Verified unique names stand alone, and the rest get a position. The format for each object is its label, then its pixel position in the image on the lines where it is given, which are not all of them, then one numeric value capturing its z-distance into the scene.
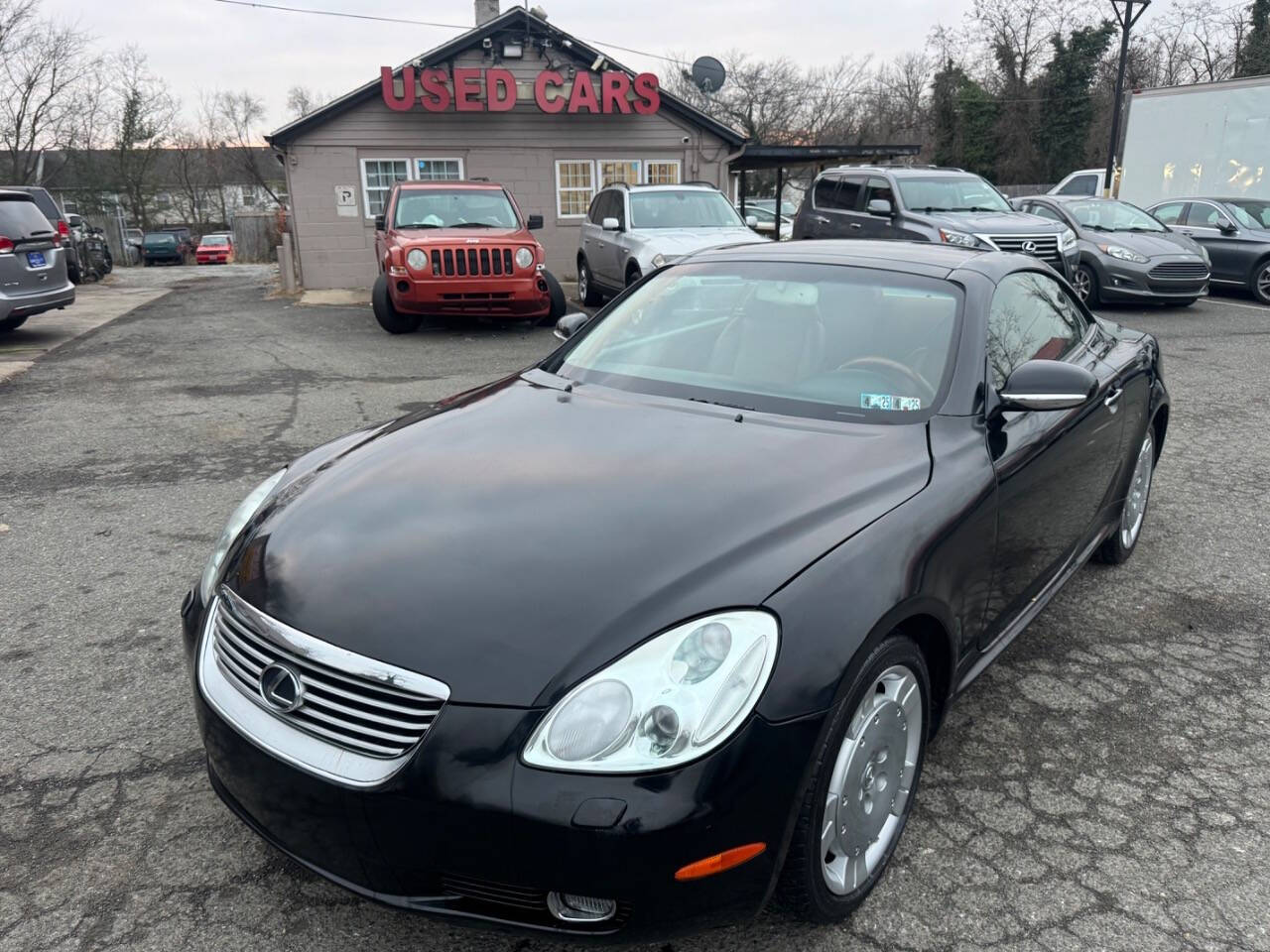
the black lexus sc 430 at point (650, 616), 1.82
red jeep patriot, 11.25
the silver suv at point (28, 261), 10.42
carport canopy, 19.58
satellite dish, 19.84
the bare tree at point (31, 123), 38.16
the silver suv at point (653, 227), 11.80
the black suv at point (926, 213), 12.11
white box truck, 15.88
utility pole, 23.33
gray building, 16.89
